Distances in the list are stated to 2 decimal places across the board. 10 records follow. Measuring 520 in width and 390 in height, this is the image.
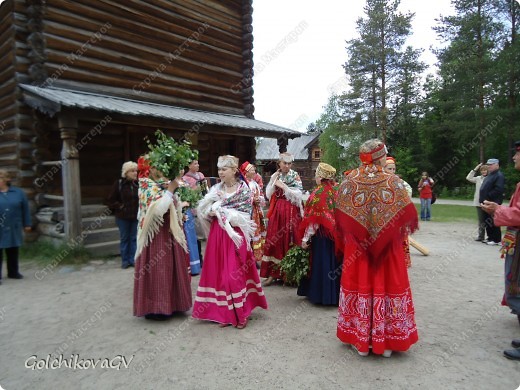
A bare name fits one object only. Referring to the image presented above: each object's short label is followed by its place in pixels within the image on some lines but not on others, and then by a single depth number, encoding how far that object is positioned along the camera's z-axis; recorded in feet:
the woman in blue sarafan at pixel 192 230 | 19.89
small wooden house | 137.89
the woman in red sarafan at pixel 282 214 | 17.74
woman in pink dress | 12.89
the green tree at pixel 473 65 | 74.02
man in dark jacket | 26.07
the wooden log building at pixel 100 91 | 23.93
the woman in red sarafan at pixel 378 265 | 10.23
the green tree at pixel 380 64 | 86.43
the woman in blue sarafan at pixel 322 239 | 14.49
